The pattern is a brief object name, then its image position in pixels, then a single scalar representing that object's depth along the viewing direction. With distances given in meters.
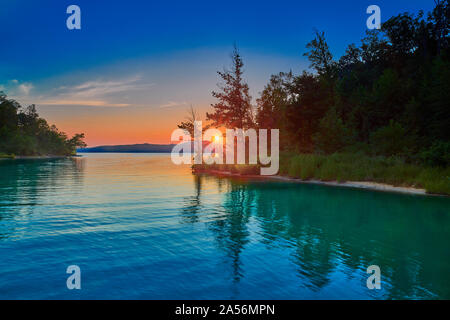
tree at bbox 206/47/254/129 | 48.91
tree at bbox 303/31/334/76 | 57.15
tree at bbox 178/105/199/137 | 52.26
